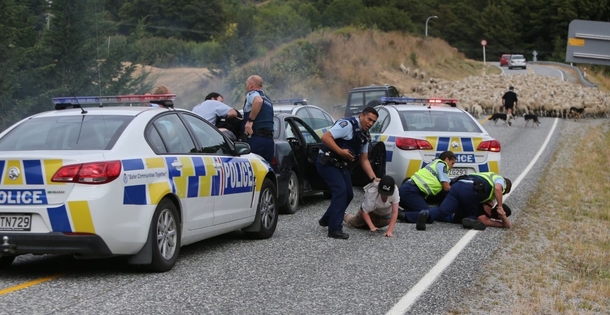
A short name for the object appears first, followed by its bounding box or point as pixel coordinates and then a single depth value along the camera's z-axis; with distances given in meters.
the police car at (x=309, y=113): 15.87
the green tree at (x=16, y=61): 27.06
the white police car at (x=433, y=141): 14.44
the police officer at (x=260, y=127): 12.64
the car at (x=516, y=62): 92.44
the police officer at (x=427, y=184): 12.80
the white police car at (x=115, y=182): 7.55
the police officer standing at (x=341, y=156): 10.86
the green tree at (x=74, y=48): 29.86
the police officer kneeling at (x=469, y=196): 12.04
